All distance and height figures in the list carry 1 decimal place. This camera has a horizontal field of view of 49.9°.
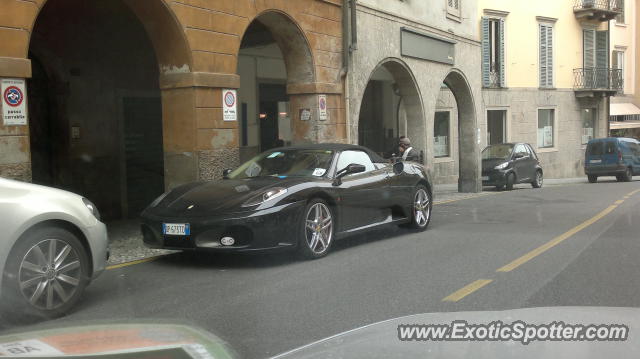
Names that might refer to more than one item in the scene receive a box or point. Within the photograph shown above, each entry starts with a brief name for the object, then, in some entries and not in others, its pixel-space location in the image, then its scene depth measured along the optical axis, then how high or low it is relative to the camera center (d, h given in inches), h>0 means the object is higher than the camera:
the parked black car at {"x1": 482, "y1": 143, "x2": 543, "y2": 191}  893.2 -38.2
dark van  1103.0 -38.2
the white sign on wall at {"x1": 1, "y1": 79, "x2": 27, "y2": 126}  318.0 +21.2
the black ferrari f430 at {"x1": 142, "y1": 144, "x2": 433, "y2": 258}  280.2 -27.4
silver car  195.3 -31.1
